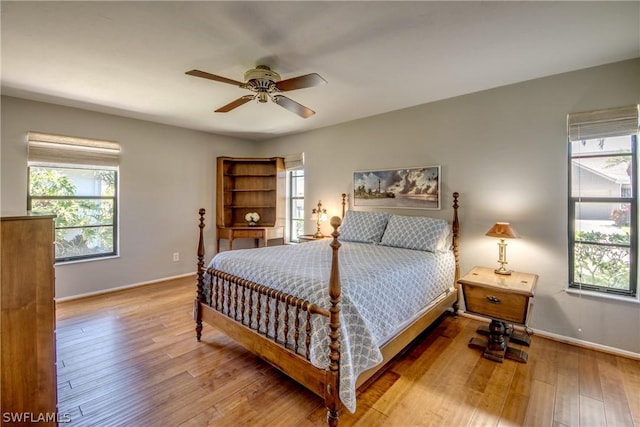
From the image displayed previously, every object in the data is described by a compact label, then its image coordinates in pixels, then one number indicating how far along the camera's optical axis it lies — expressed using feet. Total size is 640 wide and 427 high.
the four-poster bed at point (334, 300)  5.34
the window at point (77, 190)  11.30
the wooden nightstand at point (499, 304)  7.52
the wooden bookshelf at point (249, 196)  16.46
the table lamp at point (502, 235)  8.61
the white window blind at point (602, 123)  7.72
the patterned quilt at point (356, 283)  5.47
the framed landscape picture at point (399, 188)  11.37
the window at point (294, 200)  16.87
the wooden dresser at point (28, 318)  4.23
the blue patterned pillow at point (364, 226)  11.45
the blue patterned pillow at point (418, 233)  9.90
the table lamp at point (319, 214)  14.73
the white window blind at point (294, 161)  16.06
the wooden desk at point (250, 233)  15.89
